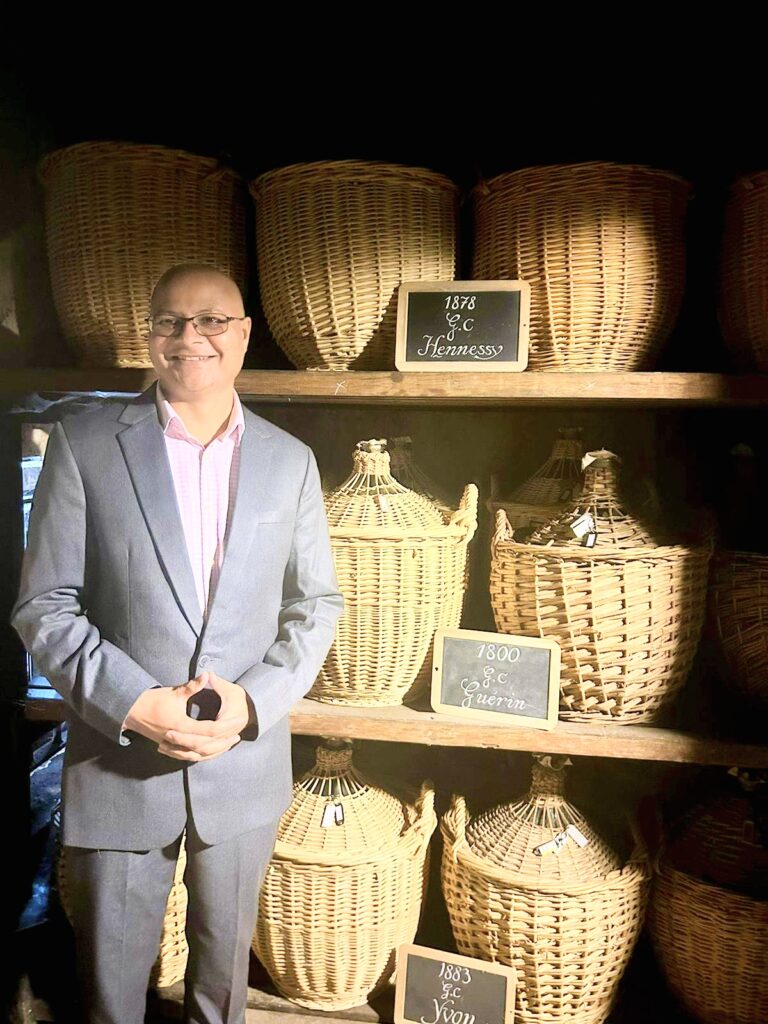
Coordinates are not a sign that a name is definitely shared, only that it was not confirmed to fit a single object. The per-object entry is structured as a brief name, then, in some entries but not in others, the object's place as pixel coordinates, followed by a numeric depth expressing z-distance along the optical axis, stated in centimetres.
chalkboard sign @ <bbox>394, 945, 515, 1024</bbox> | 143
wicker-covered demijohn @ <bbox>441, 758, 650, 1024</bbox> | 140
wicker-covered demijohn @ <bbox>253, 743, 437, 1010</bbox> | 143
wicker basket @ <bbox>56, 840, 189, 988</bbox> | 149
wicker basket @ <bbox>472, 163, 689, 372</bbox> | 134
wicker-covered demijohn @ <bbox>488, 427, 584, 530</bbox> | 155
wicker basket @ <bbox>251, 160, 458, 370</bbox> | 137
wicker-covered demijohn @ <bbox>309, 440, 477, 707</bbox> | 140
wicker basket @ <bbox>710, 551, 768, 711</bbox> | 140
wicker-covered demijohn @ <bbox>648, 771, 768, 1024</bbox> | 140
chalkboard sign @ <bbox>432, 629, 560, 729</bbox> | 139
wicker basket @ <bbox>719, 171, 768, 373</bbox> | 135
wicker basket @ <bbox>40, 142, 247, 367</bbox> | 137
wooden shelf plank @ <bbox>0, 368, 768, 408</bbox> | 133
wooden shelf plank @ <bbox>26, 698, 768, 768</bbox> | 138
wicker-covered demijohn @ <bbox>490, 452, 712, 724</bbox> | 136
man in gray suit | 114
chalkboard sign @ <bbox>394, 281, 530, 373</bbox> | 136
